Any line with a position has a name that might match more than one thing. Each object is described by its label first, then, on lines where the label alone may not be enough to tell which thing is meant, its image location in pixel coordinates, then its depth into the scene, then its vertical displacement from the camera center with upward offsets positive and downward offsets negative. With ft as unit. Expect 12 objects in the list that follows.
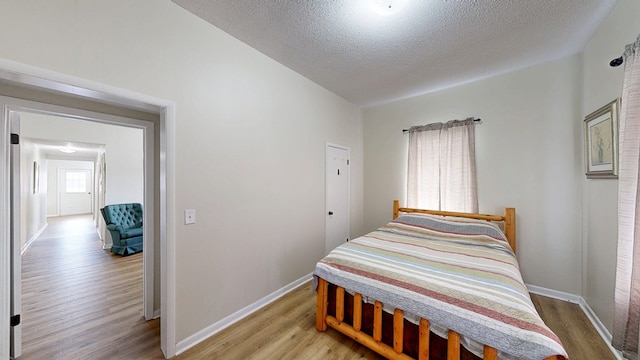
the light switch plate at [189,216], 5.94 -1.03
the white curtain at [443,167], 9.91 +0.60
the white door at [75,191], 28.96 -1.69
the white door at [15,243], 5.12 -1.52
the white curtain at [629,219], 4.48 -0.82
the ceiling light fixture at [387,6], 5.41 +4.42
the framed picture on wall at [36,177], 17.94 +0.14
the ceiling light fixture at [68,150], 19.97 +2.76
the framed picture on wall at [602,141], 5.73 +1.14
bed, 3.93 -2.55
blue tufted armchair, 13.53 -3.24
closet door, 11.15 -0.94
